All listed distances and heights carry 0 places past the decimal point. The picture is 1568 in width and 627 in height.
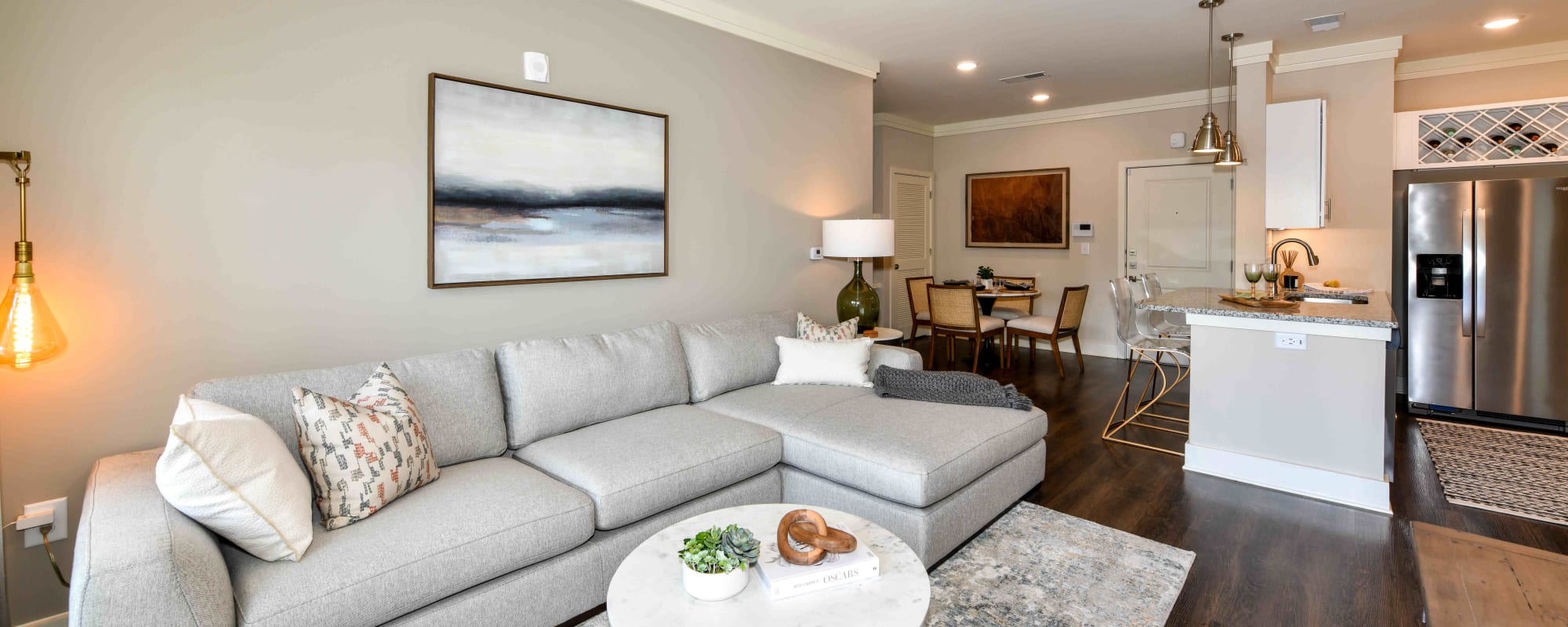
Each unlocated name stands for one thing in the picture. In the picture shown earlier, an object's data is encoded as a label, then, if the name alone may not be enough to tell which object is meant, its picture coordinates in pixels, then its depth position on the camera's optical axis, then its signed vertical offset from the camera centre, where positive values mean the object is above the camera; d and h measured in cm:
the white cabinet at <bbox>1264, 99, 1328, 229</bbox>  449 +85
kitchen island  305 -42
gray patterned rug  226 -93
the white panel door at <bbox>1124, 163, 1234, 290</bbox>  610 +67
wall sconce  182 -5
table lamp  415 +35
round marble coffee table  151 -64
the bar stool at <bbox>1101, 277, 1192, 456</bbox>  401 -21
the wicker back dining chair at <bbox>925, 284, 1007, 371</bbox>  586 -11
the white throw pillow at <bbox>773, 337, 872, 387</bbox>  352 -30
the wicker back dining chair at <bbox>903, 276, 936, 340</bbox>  663 +0
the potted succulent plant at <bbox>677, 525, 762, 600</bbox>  156 -57
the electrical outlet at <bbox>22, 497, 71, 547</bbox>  210 -65
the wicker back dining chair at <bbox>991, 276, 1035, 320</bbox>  658 -3
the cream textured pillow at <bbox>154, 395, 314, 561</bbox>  162 -41
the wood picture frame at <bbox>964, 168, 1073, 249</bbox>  691 +92
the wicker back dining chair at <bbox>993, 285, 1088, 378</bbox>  593 -17
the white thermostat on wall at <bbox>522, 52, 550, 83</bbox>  304 +99
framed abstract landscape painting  284 +49
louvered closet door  720 +72
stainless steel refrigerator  416 +1
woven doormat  309 -80
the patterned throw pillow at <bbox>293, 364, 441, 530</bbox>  193 -41
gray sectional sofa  158 -54
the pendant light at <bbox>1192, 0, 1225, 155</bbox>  394 +89
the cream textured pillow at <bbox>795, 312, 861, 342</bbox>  377 -14
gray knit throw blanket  319 -38
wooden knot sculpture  168 -55
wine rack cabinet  442 +104
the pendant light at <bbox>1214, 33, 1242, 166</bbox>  416 +85
